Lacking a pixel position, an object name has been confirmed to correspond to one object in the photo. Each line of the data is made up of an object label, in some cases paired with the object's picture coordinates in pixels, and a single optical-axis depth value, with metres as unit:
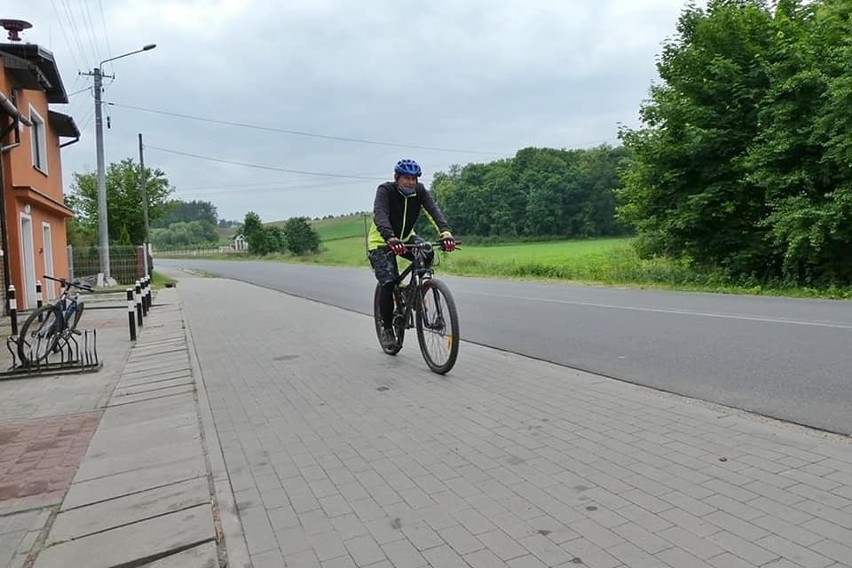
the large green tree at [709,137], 17.48
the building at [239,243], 82.79
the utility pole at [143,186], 32.88
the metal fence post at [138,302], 12.48
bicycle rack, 7.75
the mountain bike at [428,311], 6.35
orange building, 14.64
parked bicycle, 8.21
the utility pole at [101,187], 24.73
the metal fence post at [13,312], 10.27
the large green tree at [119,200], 34.72
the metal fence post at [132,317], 10.35
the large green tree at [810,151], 14.59
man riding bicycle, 6.67
